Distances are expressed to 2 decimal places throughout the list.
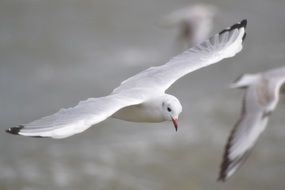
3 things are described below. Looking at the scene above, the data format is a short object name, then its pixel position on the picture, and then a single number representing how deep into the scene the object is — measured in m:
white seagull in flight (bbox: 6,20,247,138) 8.62
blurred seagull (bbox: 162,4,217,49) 15.51
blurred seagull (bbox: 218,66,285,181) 10.68
